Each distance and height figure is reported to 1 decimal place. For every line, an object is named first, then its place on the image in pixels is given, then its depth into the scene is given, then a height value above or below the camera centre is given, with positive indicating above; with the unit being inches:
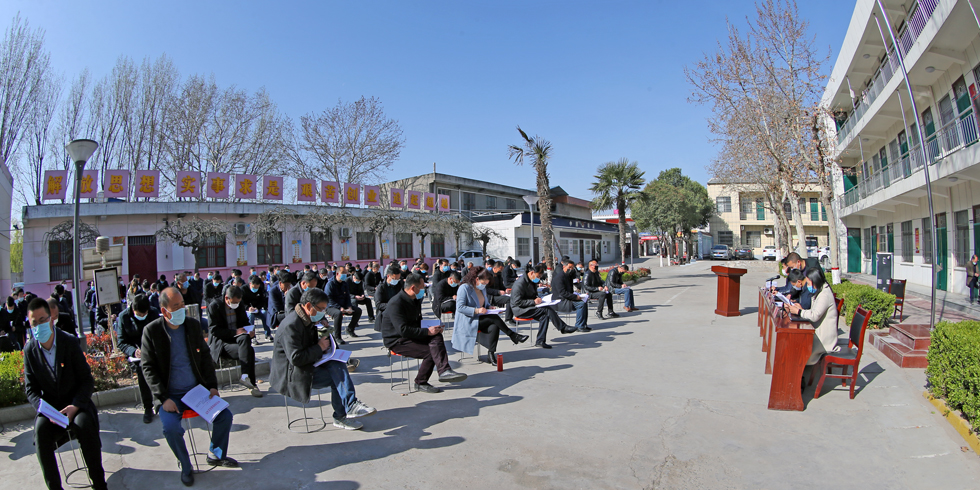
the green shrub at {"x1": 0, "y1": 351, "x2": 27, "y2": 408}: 220.7 -53.4
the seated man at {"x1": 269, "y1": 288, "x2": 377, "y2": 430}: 188.7 -42.4
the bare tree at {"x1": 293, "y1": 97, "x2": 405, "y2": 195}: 1381.6 +290.2
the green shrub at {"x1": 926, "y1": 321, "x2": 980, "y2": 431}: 174.7 -47.8
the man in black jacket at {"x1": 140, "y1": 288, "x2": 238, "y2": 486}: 153.5 -34.4
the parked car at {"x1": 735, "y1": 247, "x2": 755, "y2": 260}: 1877.5 -29.3
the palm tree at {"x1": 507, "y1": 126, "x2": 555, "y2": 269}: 818.2 +119.4
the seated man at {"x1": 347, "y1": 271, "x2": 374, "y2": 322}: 439.5 -32.6
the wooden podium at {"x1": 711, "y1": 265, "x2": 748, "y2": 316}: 479.5 -38.9
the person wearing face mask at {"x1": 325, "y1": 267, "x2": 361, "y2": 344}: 372.8 -34.6
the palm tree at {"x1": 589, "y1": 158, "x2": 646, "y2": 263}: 1168.8 +152.3
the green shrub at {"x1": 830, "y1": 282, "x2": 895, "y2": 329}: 370.0 -45.1
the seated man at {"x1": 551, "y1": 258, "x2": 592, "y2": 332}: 418.3 -38.3
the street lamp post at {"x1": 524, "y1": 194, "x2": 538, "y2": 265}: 871.9 +91.4
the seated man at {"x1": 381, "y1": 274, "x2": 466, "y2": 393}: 246.8 -40.2
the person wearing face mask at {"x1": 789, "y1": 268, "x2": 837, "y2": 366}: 223.9 -34.5
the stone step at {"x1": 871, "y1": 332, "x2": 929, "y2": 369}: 273.0 -62.6
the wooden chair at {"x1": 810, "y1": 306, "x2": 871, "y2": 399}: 221.9 -50.8
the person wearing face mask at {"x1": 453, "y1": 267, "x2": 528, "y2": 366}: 285.1 -39.2
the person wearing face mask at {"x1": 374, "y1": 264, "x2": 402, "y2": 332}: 366.6 -25.6
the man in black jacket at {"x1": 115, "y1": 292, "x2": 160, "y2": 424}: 242.8 -32.5
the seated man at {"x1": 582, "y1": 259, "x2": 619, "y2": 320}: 488.7 -34.9
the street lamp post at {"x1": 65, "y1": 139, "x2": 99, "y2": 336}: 350.6 +75.1
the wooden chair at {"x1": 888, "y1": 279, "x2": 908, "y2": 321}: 421.1 -40.4
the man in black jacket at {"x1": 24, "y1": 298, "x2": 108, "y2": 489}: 143.4 -37.0
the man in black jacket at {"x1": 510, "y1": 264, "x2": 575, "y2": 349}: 358.0 -38.5
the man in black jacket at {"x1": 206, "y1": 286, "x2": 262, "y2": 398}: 252.5 -39.6
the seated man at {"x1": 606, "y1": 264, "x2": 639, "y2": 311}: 525.8 -41.9
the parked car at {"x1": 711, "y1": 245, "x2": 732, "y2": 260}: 1881.2 -23.2
